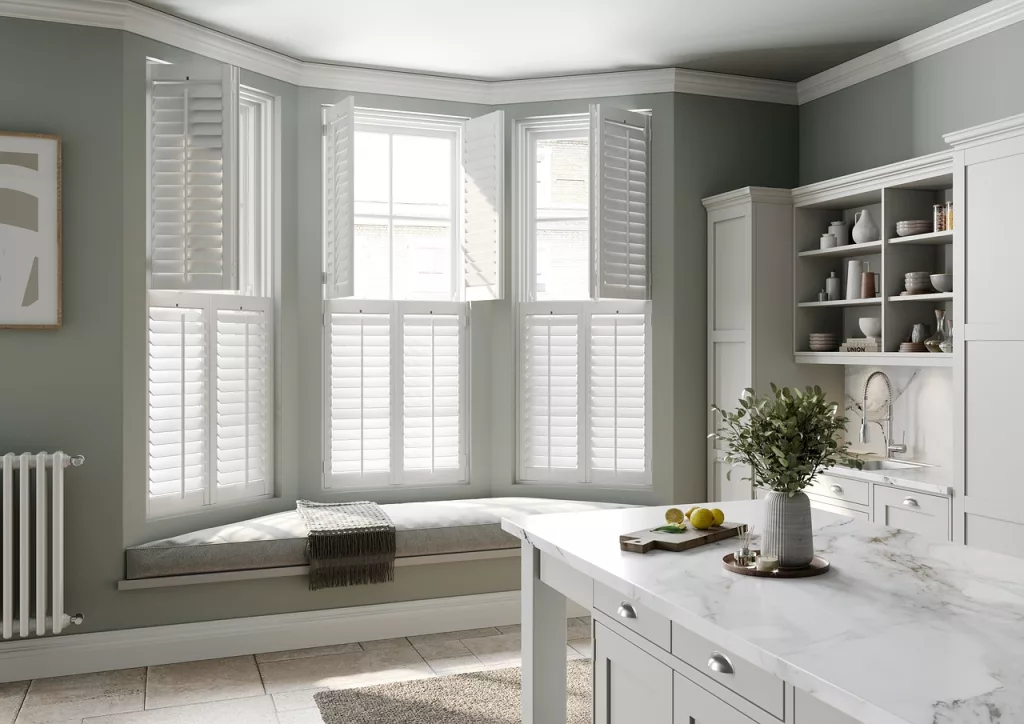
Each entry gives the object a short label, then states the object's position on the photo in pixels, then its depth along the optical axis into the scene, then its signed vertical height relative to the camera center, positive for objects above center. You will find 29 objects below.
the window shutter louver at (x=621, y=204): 4.48 +0.82
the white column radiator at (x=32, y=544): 3.42 -0.75
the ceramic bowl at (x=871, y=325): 4.02 +0.16
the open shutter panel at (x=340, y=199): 4.20 +0.81
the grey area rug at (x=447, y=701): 3.21 -1.34
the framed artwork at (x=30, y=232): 3.55 +0.53
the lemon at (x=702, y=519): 2.38 -0.44
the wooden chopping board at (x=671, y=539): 2.23 -0.48
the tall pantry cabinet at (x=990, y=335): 3.05 +0.09
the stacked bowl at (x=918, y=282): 3.77 +0.34
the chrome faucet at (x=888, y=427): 4.09 -0.33
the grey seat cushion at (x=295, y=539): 3.76 -0.83
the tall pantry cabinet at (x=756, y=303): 4.35 +0.28
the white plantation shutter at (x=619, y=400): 4.72 -0.23
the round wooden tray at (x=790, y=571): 1.97 -0.49
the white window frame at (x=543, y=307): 4.75 +0.29
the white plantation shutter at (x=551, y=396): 4.78 -0.21
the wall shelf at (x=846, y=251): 4.02 +0.53
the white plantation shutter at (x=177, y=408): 3.89 -0.23
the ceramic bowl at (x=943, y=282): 3.65 +0.33
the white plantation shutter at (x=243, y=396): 4.15 -0.19
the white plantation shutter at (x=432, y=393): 4.67 -0.19
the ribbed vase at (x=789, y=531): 2.02 -0.41
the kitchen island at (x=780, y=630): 1.38 -0.51
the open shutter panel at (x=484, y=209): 4.66 +0.82
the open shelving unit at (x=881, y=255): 3.74 +0.50
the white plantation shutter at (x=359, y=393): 4.54 -0.18
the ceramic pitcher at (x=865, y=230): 4.05 +0.61
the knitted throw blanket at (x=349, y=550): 3.93 -0.88
